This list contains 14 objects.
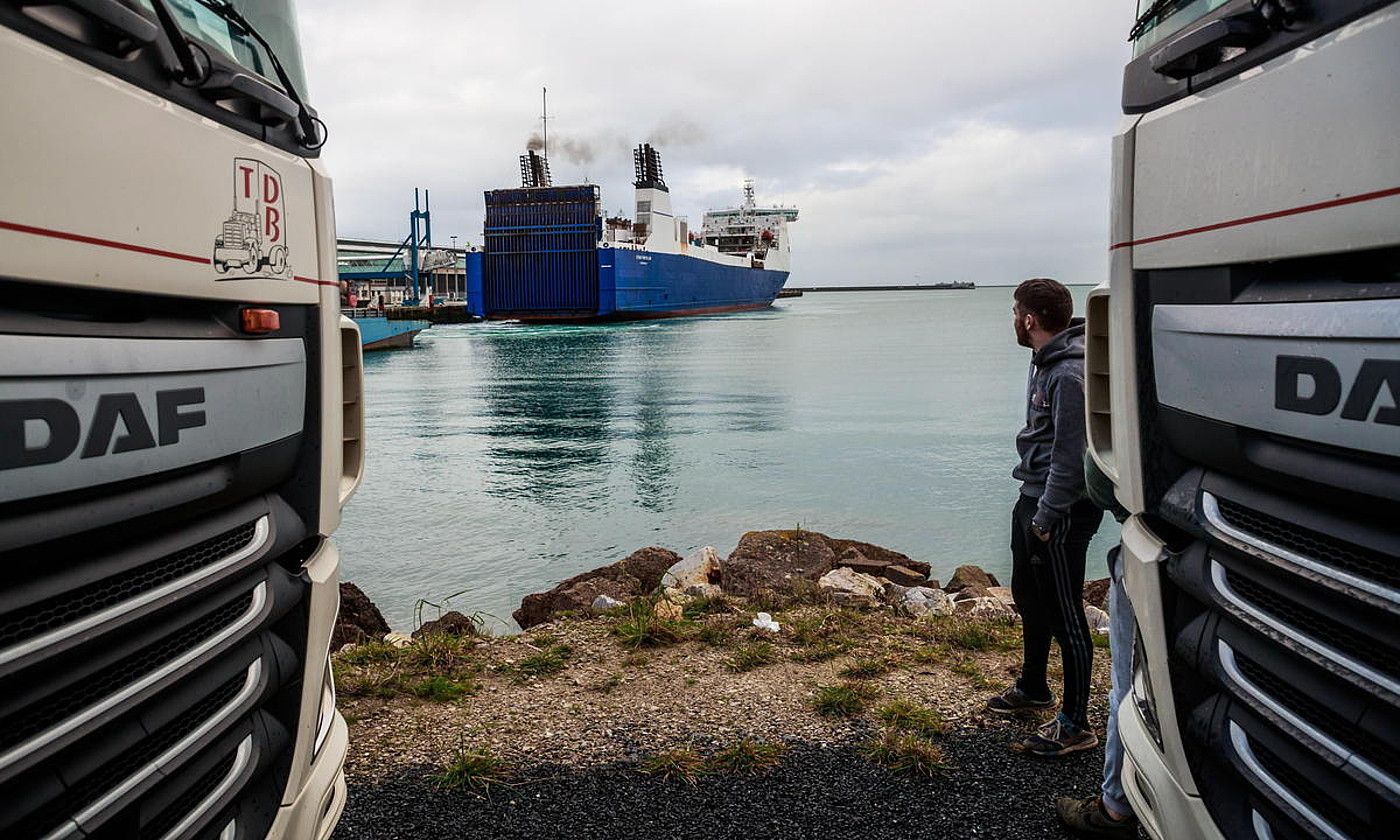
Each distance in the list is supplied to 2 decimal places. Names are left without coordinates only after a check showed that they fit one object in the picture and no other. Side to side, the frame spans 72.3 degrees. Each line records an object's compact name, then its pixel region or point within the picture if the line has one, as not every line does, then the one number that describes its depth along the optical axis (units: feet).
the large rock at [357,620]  23.50
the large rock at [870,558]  31.07
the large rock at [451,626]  22.45
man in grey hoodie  13.08
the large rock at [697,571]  28.25
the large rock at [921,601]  23.88
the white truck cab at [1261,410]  5.73
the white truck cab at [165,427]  5.50
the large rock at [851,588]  24.53
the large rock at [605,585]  26.58
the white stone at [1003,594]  27.53
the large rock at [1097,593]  28.17
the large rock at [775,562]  27.17
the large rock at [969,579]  30.78
